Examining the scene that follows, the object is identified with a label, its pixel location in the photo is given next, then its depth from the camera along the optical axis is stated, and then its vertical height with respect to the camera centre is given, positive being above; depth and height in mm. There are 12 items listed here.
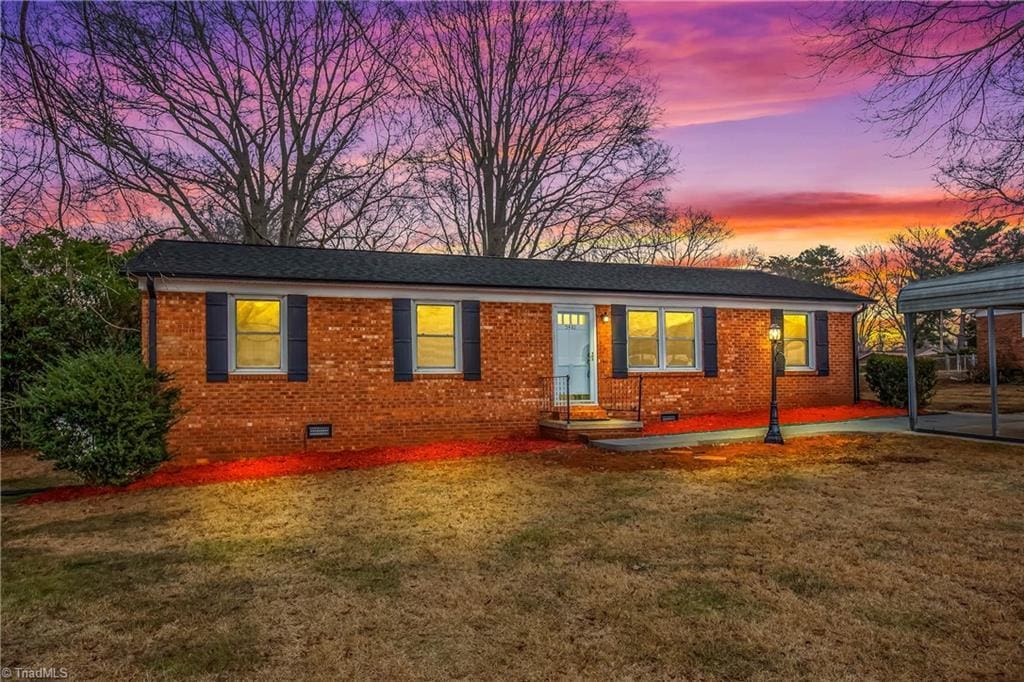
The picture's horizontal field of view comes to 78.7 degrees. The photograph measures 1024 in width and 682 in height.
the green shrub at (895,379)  16891 -634
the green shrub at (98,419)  8797 -774
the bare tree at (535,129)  24688 +9590
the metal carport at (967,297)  10805 +1087
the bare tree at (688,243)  35719 +7067
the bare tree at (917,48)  7469 +3757
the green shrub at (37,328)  12844 +800
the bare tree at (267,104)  18672 +8512
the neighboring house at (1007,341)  24922 +555
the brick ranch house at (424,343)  11297 +375
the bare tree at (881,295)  40219 +4054
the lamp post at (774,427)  11680 -1311
